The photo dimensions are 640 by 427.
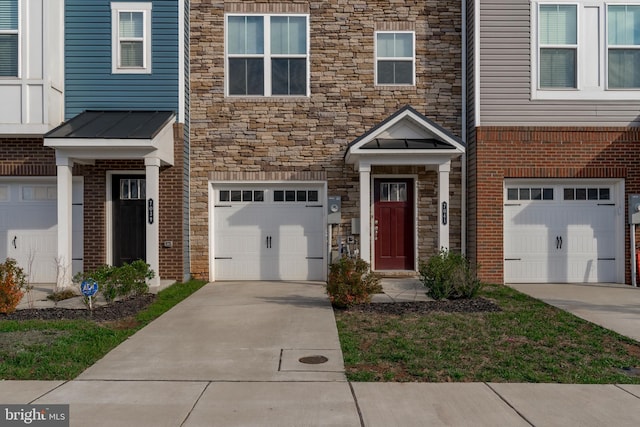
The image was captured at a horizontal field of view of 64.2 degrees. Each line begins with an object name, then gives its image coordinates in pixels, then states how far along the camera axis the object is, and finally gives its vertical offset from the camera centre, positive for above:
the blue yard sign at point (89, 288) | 8.45 -1.19
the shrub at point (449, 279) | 9.27 -1.17
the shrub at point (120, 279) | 8.91 -1.13
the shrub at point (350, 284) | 8.72 -1.18
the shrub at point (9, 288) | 8.19 -1.17
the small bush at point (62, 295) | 9.34 -1.48
